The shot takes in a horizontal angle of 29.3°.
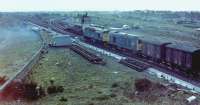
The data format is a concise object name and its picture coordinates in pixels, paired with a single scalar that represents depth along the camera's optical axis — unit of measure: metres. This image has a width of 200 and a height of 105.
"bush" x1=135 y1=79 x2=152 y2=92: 31.47
